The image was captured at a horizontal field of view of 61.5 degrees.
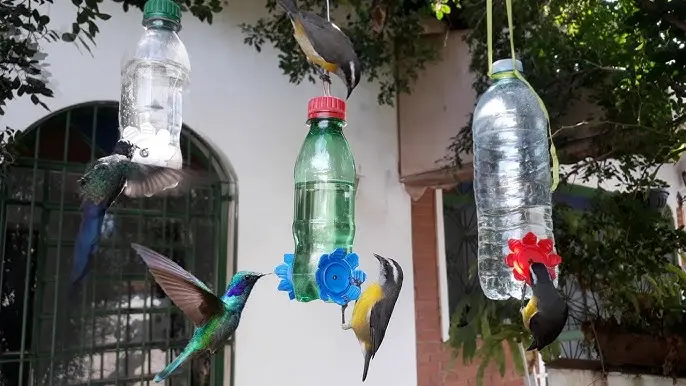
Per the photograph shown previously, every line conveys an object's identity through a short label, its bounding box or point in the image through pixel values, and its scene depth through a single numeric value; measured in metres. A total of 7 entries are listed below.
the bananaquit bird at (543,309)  0.96
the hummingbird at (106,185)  1.15
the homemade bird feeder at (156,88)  1.14
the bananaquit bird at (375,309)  1.15
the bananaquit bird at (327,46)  1.17
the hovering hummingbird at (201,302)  1.04
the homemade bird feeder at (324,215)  1.04
